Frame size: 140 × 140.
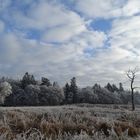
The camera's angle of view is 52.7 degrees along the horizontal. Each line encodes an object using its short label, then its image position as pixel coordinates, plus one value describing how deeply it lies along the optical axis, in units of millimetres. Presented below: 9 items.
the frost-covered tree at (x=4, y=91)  40294
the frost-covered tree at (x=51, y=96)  44019
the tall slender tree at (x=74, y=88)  45809
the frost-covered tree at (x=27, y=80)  49376
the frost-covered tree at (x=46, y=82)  52001
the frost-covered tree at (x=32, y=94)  42640
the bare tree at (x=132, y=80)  24994
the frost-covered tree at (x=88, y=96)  45422
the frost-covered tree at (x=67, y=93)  45881
